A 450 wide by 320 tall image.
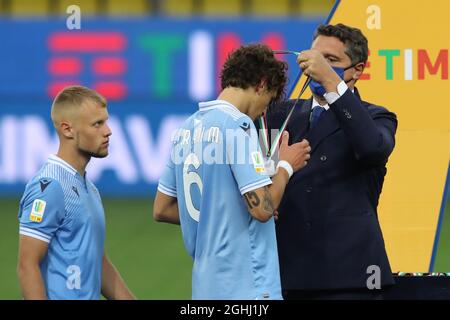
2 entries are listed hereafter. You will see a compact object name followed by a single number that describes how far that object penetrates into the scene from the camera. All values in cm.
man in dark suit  830
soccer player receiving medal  776
